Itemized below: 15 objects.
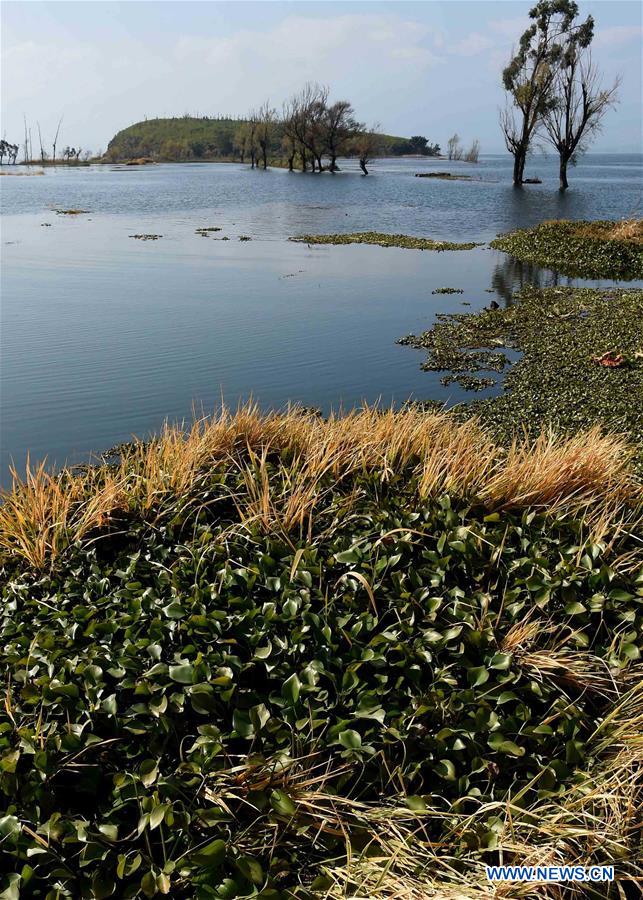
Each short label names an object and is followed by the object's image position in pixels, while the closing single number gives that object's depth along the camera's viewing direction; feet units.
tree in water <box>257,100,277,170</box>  261.44
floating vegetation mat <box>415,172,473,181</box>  200.95
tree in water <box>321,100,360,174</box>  229.66
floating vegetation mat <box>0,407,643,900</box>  7.50
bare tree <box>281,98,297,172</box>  228.02
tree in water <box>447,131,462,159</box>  393.37
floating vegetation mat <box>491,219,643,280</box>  56.80
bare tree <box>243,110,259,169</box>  266.86
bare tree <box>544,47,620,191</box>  131.88
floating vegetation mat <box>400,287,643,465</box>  23.34
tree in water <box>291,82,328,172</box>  224.74
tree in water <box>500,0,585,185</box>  134.21
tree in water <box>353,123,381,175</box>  215.92
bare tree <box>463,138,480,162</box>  366.43
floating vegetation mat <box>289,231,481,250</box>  69.77
